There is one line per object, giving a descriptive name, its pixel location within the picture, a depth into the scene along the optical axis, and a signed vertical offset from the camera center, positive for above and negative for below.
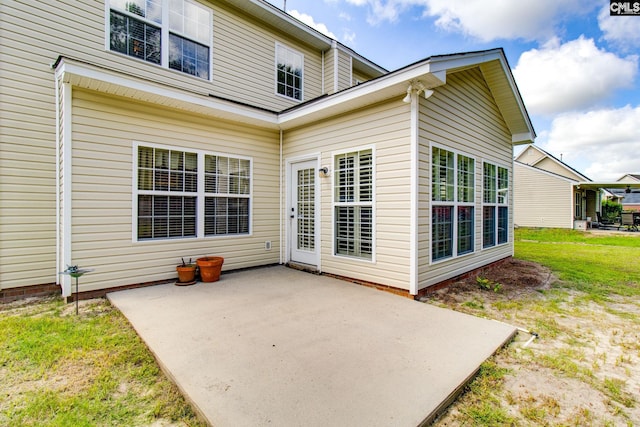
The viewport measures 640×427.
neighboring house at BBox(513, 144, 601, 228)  16.39 +1.08
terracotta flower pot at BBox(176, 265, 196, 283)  4.66 -1.00
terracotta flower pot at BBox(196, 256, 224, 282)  4.79 -0.95
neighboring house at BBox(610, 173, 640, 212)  39.02 +1.95
